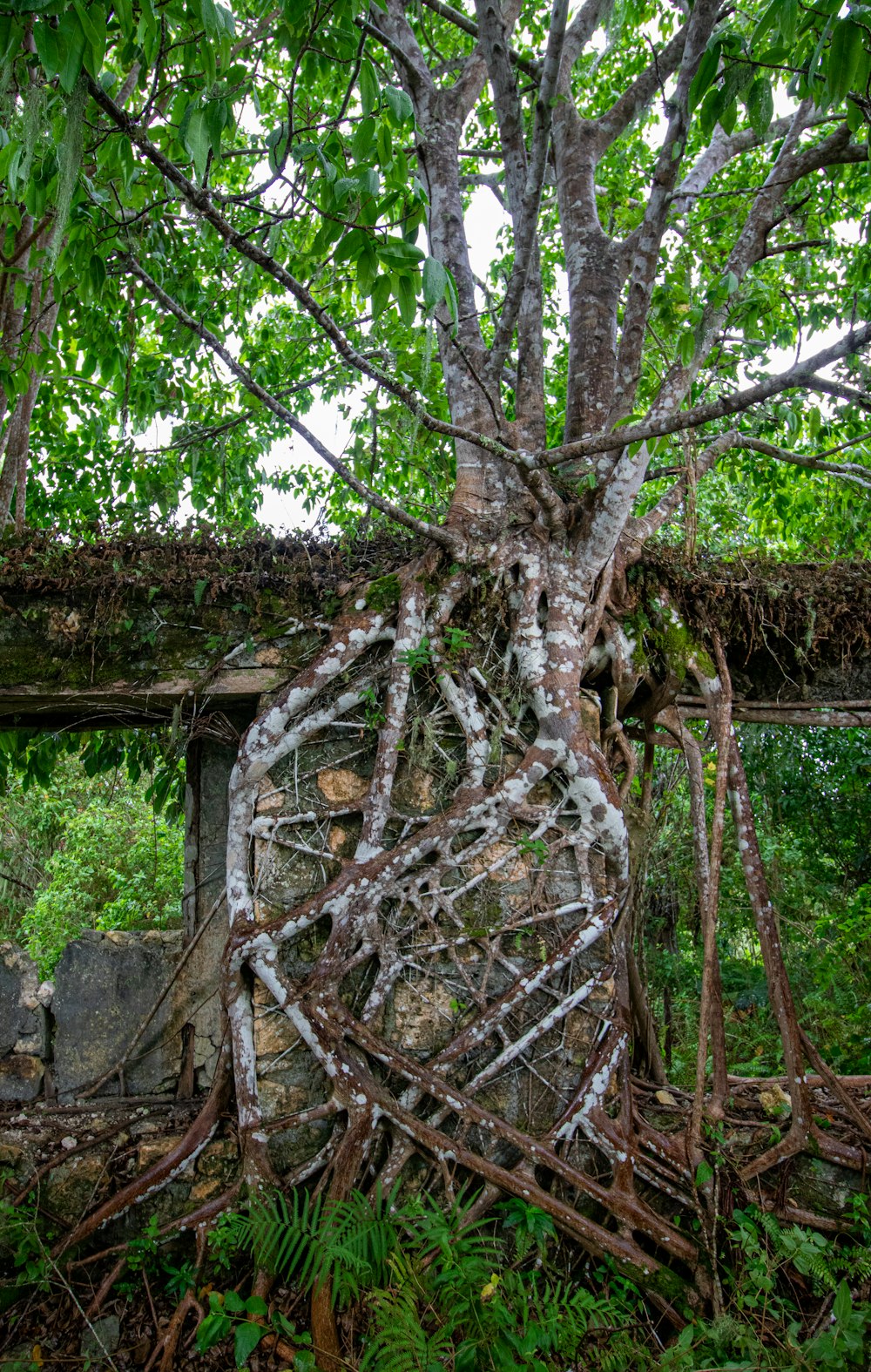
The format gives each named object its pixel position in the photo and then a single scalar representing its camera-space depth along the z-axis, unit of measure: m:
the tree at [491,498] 2.38
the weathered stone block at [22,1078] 3.48
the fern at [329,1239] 2.36
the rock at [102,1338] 2.48
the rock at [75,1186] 2.87
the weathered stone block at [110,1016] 3.43
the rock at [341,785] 3.17
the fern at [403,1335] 2.04
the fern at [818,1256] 2.52
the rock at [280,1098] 2.85
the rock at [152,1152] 2.89
